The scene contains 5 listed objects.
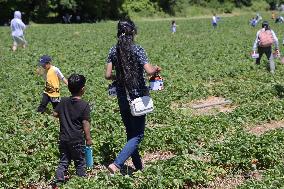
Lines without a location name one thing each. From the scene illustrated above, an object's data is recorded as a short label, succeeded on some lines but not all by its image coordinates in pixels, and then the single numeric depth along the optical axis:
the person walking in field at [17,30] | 20.62
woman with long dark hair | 6.34
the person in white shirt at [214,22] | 38.53
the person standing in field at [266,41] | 15.34
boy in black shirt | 6.25
